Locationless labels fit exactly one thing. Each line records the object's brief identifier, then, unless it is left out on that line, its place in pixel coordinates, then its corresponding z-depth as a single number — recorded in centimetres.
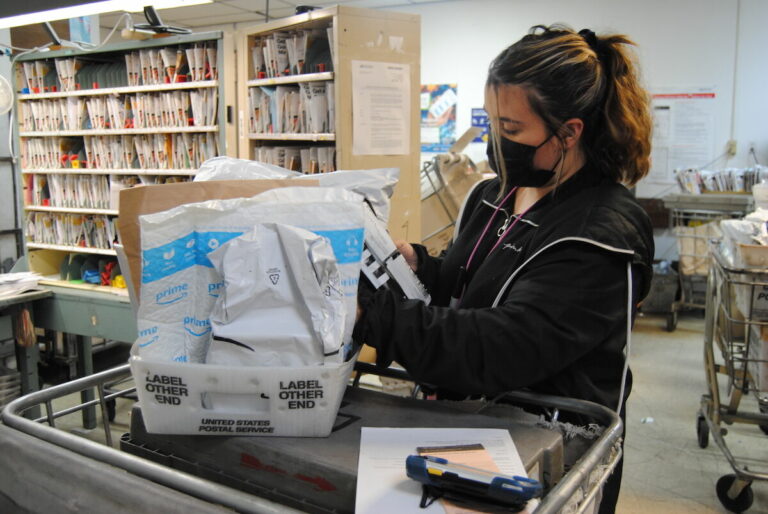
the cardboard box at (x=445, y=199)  405
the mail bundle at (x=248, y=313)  82
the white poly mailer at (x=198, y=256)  84
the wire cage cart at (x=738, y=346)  229
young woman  98
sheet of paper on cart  74
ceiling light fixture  221
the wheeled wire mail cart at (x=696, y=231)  504
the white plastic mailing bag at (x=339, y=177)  109
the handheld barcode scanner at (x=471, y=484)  72
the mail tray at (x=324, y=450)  82
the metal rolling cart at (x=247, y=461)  80
